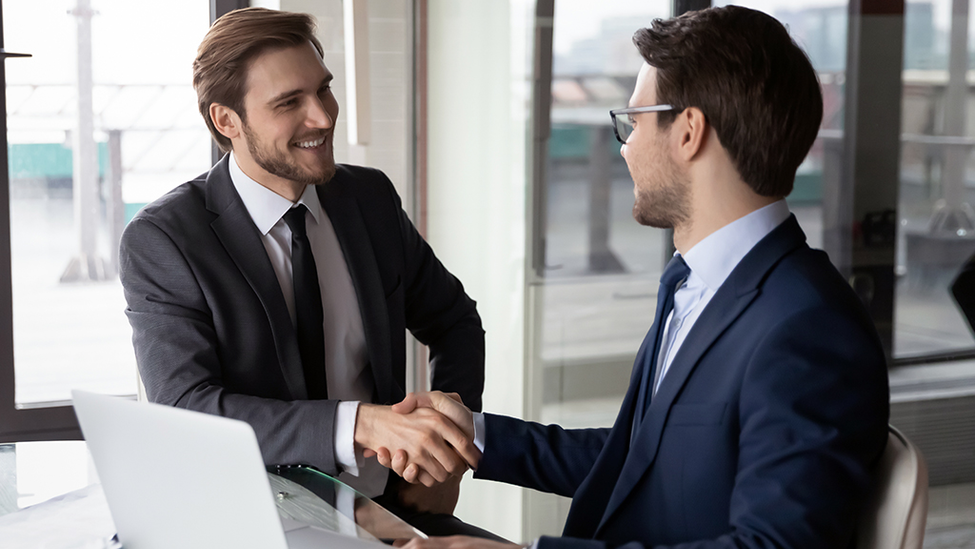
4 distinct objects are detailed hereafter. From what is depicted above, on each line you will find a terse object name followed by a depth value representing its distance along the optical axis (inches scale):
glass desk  51.4
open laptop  35.0
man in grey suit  63.3
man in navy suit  41.0
